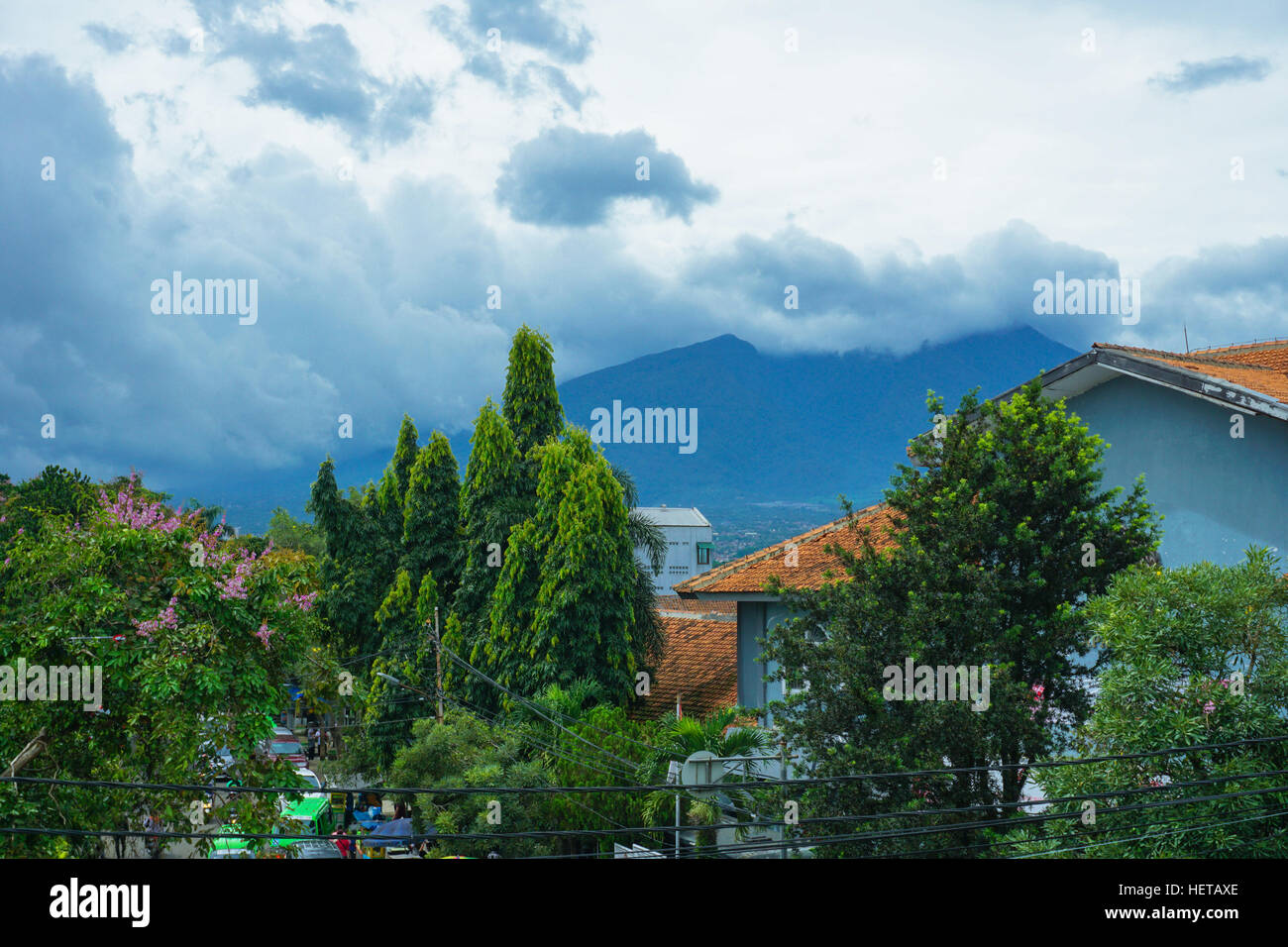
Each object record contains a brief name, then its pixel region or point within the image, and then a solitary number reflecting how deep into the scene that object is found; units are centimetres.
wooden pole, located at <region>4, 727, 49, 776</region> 1295
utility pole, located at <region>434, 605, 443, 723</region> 2827
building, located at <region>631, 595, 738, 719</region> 2706
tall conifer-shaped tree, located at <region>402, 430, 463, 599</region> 3353
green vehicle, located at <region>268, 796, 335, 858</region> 3155
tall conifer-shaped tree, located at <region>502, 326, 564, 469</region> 2995
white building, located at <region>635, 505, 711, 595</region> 8950
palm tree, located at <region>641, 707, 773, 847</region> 1956
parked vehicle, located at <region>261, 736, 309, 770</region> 4974
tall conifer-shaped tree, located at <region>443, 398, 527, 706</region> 2894
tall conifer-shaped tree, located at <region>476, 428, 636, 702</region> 2603
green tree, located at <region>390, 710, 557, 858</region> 2322
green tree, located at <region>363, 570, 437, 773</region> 3198
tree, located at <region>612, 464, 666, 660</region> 2803
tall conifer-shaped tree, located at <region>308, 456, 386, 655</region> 3666
